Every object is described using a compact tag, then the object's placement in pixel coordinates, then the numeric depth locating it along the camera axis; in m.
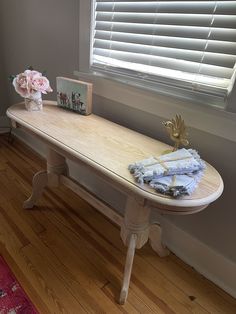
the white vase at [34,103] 1.49
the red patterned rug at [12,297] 1.17
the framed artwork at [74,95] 1.48
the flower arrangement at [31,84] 1.44
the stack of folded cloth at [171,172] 0.88
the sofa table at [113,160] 0.91
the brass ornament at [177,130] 1.09
